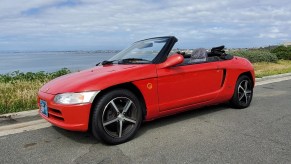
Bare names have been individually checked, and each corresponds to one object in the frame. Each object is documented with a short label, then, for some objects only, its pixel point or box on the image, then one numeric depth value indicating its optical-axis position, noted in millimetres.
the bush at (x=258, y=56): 20422
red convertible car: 4195
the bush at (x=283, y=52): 23766
